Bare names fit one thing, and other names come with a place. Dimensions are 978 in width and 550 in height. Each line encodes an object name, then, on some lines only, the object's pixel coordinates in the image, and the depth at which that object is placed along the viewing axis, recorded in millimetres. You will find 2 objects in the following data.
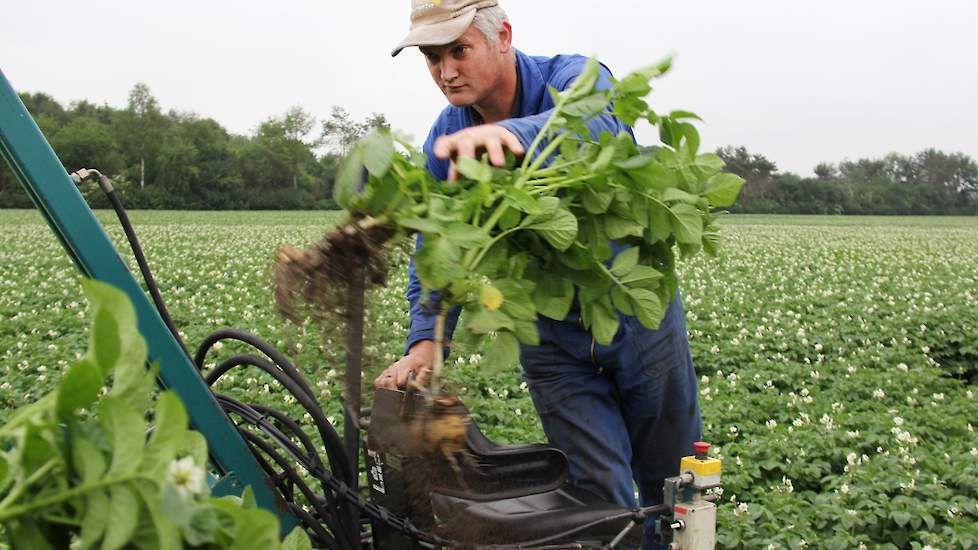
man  2611
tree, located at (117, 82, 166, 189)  52625
